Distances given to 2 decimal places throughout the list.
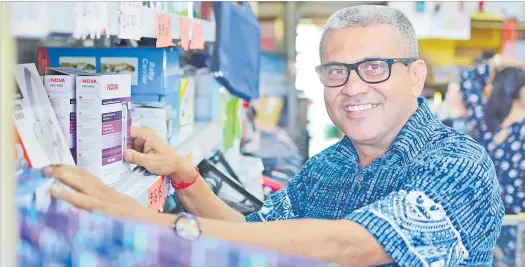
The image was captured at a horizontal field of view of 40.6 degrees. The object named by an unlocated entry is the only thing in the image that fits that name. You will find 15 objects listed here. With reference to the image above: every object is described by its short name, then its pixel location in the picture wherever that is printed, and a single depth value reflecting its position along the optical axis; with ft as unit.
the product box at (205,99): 11.71
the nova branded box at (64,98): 5.70
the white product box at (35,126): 4.84
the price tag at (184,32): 8.29
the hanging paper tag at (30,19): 3.59
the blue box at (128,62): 8.20
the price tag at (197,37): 9.40
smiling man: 4.84
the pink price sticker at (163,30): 6.87
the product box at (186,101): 9.76
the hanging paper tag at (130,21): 5.31
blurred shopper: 15.16
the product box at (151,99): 8.54
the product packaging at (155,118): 7.91
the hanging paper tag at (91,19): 4.32
